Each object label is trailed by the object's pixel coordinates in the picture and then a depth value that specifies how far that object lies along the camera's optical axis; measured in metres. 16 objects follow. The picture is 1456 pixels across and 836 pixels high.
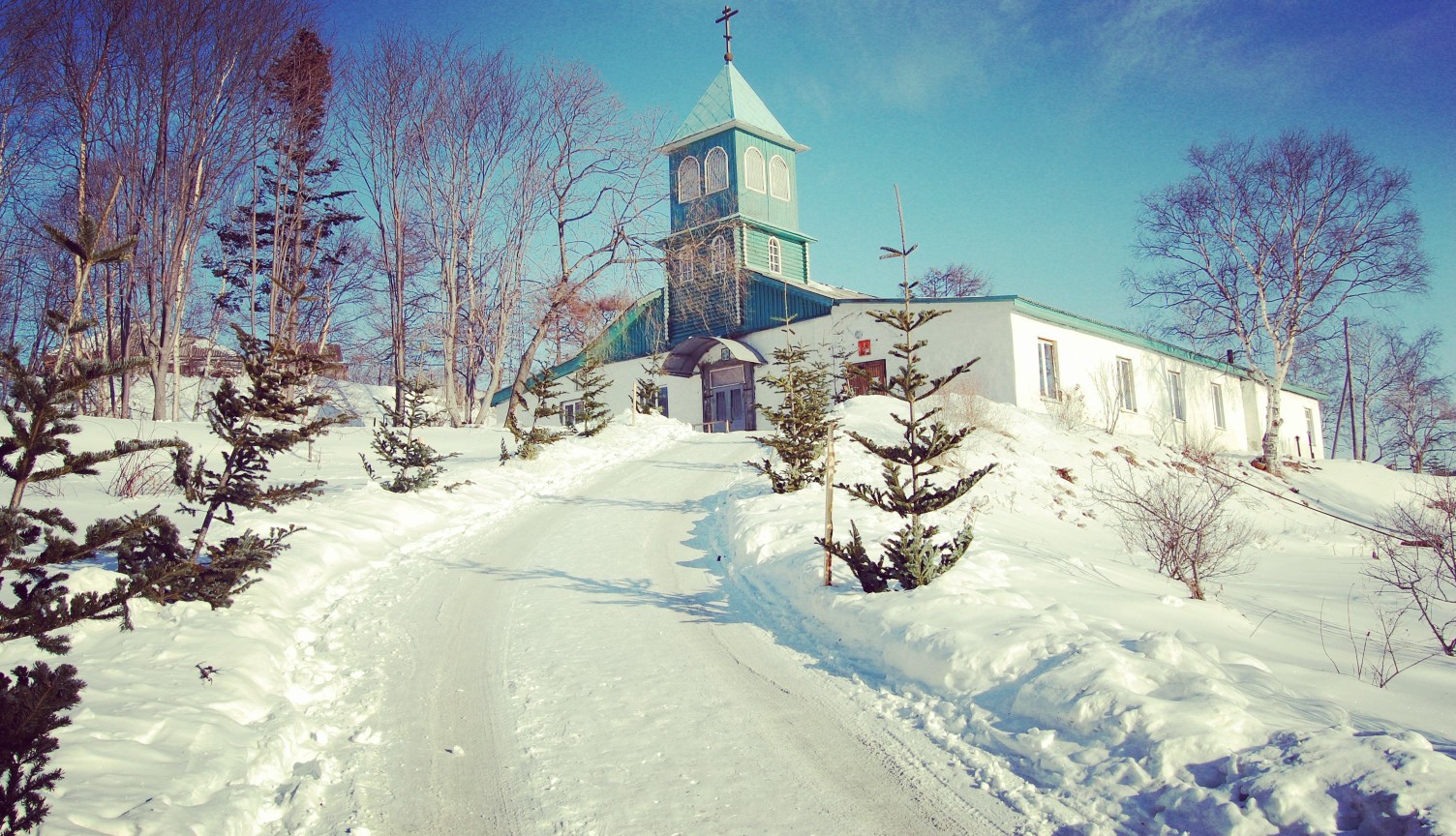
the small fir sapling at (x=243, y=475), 6.36
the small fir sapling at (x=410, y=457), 13.04
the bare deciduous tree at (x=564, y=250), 27.16
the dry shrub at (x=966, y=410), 19.47
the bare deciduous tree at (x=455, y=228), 26.84
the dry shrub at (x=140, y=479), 11.55
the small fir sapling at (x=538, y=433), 17.78
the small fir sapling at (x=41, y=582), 2.69
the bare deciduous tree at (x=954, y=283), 53.59
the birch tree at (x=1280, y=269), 25.47
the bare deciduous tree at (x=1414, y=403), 43.81
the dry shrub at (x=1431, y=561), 9.09
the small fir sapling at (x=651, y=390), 27.44
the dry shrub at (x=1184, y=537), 10.48
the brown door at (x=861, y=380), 24.39
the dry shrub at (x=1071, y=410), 22.44
